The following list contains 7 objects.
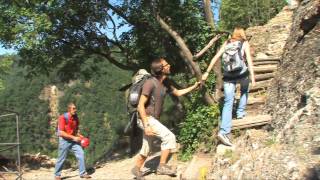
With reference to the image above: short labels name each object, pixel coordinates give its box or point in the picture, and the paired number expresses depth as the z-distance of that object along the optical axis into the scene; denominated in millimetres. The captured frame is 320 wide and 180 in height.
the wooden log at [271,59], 10130
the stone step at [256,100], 8507
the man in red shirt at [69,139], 9328
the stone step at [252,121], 7566
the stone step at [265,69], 9523
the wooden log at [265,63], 10047
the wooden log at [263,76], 9219
